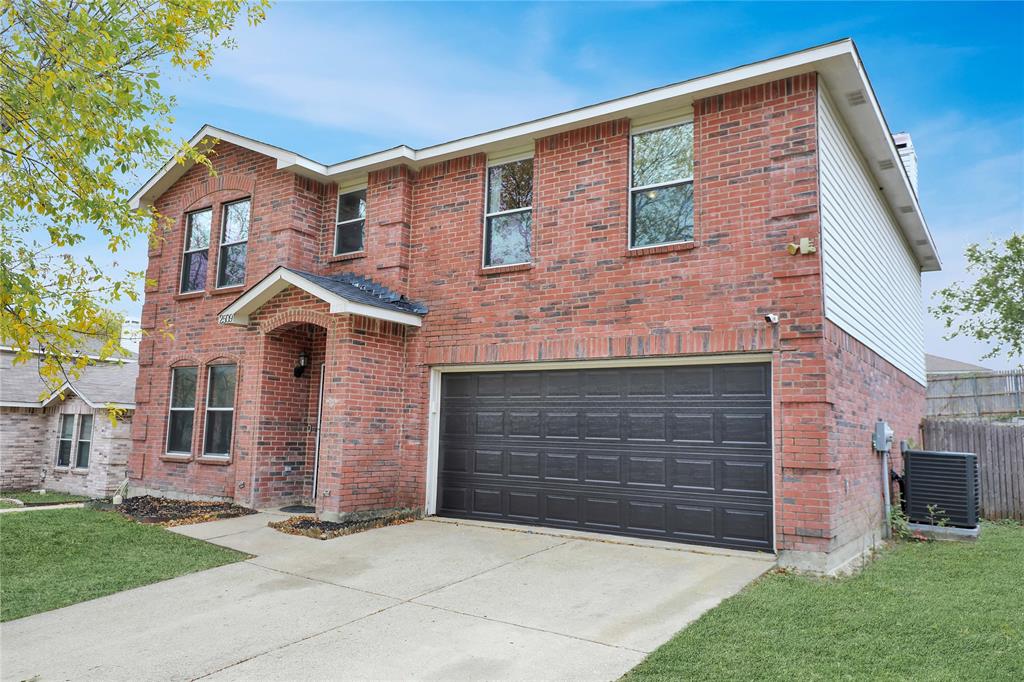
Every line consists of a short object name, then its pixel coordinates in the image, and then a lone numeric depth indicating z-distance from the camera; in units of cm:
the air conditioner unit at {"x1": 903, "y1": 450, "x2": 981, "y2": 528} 927
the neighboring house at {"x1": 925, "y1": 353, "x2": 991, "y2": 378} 3400
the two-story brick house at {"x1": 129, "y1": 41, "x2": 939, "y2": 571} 756
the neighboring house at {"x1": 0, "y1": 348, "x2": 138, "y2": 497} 1808
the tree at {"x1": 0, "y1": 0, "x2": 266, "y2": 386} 599
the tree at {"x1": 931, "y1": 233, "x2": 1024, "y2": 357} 3019
